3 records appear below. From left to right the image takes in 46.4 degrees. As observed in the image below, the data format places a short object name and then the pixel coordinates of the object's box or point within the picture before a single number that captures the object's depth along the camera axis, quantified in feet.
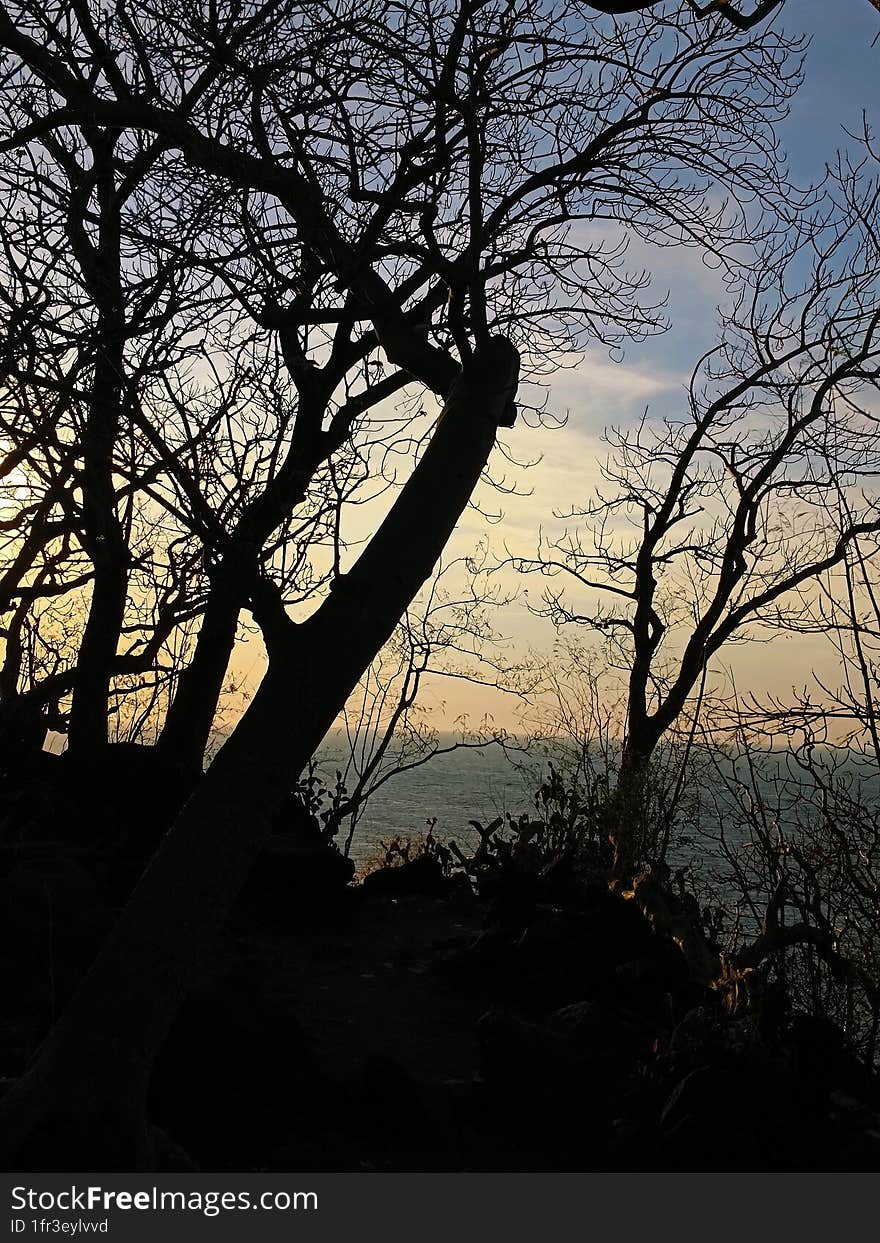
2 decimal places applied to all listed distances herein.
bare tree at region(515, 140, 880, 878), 35.68
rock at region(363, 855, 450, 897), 28.38
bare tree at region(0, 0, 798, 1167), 11.03
